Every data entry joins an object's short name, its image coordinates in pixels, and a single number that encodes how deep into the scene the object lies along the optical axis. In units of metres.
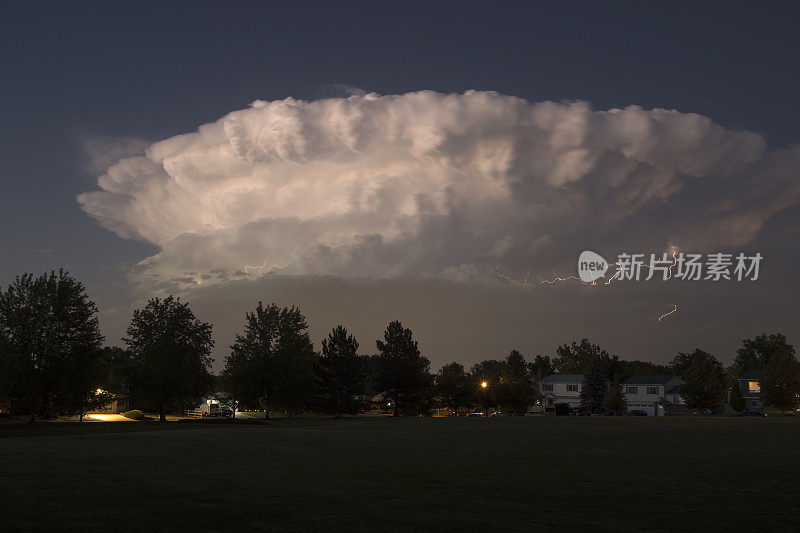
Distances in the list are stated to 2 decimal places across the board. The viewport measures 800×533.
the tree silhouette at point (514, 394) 116.44
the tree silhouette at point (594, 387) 139.75
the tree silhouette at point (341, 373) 103.81
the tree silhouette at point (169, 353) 78.94
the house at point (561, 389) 166.51
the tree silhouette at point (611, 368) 194.50
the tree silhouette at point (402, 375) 115.19
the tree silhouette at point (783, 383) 110.94
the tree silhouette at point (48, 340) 64.06
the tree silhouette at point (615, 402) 122.12
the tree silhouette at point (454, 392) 130.00
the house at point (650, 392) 147.00
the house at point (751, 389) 146.10
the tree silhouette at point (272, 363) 95.50
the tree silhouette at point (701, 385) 112.94
